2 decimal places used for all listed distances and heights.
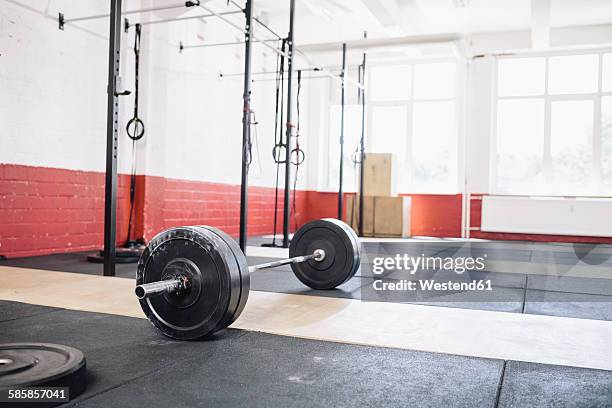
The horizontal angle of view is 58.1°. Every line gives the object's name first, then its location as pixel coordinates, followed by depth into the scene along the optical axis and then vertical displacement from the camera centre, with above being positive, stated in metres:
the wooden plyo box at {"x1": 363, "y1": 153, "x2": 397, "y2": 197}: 9.42 +0.44
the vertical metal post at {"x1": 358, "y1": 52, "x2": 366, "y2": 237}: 9.24 +0.14
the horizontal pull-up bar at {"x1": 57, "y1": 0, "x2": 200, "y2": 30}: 4.81 +1.62
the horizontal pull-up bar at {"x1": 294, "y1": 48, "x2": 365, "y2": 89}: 7.53 +1.67
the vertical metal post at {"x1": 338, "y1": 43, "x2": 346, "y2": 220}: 7.59 +0.96
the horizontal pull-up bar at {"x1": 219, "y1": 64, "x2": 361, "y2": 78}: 7.59 +1.73
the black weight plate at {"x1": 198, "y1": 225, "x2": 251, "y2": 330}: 2.14 -0.30
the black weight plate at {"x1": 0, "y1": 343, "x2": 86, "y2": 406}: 1.43 -0.48
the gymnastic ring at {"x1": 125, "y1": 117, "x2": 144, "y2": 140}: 5.49 +0.72
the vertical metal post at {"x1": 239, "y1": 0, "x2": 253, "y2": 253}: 4.53 +0.67
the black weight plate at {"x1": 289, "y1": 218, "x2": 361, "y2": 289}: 3.40 -0.32
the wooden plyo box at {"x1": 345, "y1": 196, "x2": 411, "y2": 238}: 9.27 -0.25
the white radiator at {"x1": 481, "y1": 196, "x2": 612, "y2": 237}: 8.86 -0.16
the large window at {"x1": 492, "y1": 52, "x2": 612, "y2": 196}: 9.21 +1.38
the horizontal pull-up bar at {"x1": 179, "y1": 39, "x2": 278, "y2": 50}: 6.69 +1.84
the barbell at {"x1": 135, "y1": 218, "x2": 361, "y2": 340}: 2.09 -0.32
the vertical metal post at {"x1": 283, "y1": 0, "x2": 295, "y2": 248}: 5.94 +1.00
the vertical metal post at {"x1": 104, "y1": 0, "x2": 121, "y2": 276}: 3.99 +0.38
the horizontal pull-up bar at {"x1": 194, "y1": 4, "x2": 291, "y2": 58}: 5.53 +1.53
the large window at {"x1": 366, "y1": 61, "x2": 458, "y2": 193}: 10.15 +1.52
